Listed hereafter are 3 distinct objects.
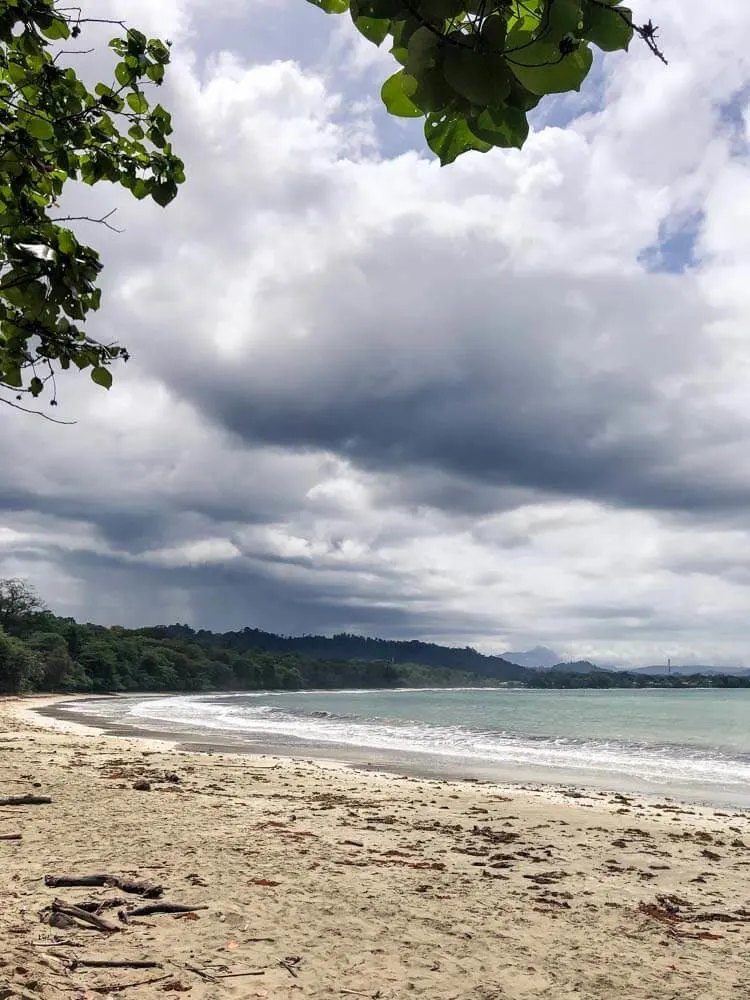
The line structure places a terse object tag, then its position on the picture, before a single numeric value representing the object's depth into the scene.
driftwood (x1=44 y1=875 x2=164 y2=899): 5.65
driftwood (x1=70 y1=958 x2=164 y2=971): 4.21
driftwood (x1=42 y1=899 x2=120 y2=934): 4.84
